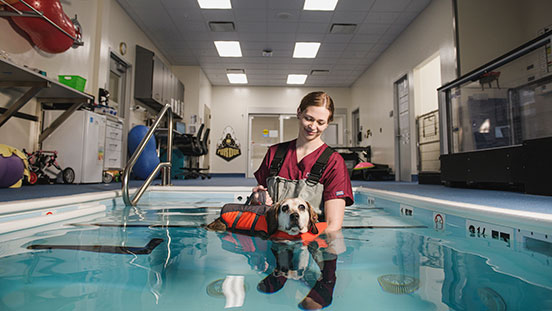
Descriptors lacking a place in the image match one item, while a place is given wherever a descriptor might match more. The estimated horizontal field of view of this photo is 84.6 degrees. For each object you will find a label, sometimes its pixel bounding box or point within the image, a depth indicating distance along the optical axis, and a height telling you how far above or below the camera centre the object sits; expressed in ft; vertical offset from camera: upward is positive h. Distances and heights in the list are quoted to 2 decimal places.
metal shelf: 10.32 +3.35
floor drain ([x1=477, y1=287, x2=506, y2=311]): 2.56 -1.12
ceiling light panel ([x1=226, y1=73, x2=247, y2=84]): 30.78 +9.99
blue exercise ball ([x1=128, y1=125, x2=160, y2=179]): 18.69 +1.10
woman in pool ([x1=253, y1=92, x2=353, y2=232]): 4.85 +0.02
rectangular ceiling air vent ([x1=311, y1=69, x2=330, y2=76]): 29.25 +9.93
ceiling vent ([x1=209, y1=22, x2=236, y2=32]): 20.26 +9.95
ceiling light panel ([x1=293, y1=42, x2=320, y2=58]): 23.51 +9.97
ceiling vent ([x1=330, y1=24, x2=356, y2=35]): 20.33 +9.90
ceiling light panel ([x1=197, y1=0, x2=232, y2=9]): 17.63 +9.93
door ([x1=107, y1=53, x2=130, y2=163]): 19.12 +5.42
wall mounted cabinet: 20.98 +6.56
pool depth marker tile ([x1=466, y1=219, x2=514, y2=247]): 5.00 -1.00
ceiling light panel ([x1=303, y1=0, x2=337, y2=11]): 17.60 +9.95
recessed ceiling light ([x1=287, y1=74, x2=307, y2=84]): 31.30 +10.00
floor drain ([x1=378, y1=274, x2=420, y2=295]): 2.89 -1.11
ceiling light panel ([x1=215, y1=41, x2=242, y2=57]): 23.48 +10.01
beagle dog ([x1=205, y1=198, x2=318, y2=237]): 4.12 -0.63
